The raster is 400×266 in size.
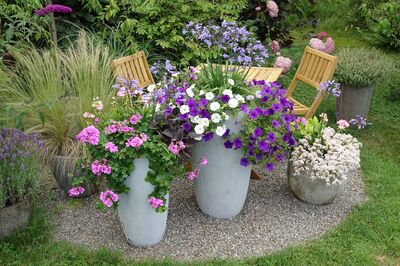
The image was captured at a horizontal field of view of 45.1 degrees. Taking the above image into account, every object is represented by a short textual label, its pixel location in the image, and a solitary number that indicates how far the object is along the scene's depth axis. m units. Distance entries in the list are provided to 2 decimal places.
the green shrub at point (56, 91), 3.65
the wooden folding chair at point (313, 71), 4.32
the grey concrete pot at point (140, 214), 2.96
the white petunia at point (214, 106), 3.03
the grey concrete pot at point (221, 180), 3.24
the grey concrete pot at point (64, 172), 3.55
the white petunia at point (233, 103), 3.07
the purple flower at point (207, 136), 3.03
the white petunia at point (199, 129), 2.97
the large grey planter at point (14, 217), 3.15
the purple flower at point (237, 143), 3.09
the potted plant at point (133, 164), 2.88
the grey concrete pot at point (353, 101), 5.09
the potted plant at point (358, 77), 4.98
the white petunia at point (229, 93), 3.11
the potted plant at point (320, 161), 3.41
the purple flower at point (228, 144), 3.11
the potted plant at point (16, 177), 3.12
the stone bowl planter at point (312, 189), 3.54
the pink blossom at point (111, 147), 2.84
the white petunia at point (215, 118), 3.02
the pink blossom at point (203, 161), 3.09
